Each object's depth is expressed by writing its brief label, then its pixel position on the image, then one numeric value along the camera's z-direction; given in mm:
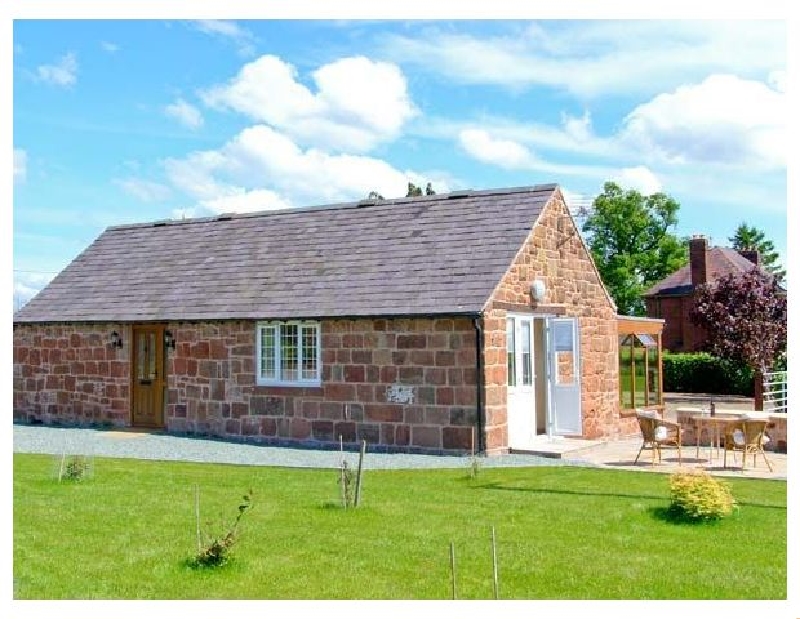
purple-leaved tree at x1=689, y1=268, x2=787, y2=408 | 26297
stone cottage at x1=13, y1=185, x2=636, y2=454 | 17125
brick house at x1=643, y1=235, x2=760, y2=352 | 46469
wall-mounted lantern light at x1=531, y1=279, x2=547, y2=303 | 18359
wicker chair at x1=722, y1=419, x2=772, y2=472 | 14633
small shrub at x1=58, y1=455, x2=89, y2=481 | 13227
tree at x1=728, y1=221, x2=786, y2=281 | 76500
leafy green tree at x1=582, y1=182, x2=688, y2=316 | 59762
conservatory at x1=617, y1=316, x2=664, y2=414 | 22125
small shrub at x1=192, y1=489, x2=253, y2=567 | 8414
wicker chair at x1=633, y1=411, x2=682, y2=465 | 14969
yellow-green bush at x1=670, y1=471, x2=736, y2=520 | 10391
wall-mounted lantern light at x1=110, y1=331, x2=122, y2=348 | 21562
